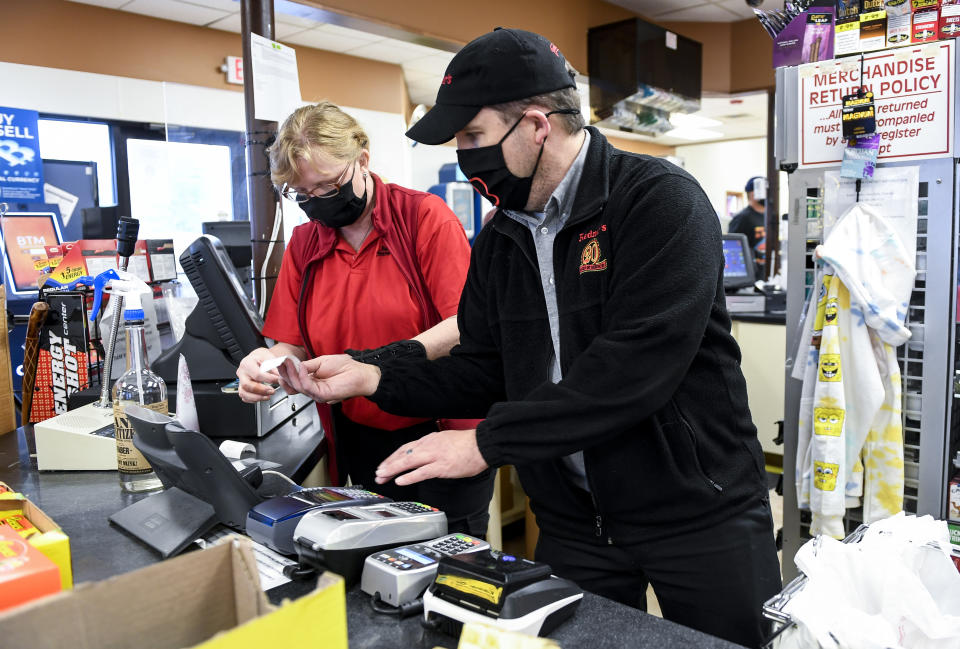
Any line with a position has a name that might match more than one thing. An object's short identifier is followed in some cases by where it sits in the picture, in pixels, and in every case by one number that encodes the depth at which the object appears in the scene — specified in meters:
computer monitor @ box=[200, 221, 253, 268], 3.30
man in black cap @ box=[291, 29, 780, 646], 1.20
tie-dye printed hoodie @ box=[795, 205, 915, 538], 2.19
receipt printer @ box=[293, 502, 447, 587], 1.06
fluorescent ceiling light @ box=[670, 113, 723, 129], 10.65
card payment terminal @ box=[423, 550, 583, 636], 0.92
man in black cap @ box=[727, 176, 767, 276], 6.86
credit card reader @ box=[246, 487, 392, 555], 1.15
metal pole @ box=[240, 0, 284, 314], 2.90
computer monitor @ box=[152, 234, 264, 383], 1.88
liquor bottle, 1.49
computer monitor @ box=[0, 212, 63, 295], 4.64
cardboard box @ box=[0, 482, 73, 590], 0.89
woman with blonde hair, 1.87
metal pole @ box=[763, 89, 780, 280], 7.24
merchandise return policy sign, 2.16
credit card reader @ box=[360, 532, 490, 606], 1.01
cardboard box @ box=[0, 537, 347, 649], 0.62
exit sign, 6.55
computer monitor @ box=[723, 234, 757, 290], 5.24
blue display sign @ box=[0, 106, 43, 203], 5.16
